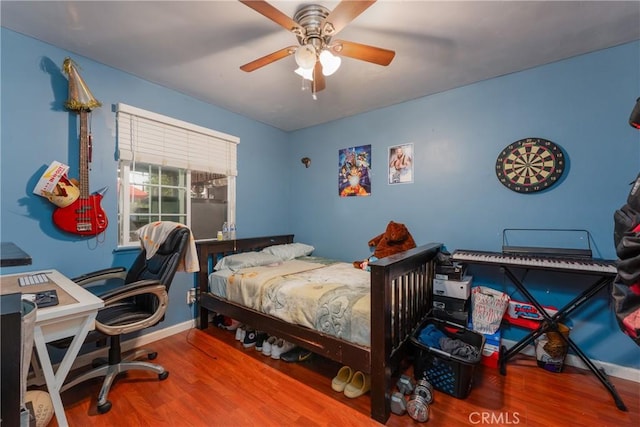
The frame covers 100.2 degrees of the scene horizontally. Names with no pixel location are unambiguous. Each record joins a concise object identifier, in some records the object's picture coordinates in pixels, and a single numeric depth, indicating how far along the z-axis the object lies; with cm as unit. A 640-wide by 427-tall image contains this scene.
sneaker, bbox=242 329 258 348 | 235
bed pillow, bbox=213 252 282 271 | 266
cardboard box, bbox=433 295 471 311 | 217
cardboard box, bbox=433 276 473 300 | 216
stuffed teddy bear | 267
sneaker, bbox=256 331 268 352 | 231
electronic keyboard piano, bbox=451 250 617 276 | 167
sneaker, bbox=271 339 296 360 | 218
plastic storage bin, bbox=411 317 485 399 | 167
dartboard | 212
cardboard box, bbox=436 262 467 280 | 221
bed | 152
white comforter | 172
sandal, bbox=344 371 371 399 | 171
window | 230
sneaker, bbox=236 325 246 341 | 241
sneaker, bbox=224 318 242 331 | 266
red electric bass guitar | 194
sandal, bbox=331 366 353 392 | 178
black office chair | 163
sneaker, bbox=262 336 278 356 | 222
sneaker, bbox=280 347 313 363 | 214
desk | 117
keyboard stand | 170
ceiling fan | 141
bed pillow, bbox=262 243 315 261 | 316
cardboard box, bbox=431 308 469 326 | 211
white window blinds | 228
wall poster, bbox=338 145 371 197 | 314
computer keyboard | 153
